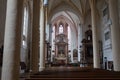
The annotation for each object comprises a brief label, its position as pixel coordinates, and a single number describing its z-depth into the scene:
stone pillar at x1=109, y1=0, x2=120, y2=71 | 6.37
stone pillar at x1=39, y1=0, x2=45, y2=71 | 9.28
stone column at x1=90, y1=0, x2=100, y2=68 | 9.04
